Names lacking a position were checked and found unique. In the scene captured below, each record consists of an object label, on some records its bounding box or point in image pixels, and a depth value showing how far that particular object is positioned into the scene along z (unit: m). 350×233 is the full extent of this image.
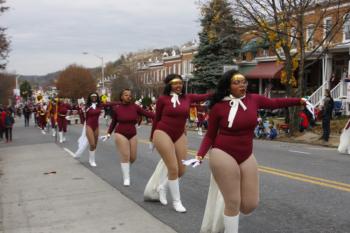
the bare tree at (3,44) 29.31
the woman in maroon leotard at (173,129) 7.27
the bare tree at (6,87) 80.56
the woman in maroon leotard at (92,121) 13.45
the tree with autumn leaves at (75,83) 106.50
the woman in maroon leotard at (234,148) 5.00
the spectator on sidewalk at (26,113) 44.59
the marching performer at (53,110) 22.87
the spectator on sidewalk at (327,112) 18.55
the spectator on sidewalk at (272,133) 22.20
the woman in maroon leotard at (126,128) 9.63
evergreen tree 44.00
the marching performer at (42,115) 32.50
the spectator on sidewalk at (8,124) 27.09
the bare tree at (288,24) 21.45
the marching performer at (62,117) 22.28
